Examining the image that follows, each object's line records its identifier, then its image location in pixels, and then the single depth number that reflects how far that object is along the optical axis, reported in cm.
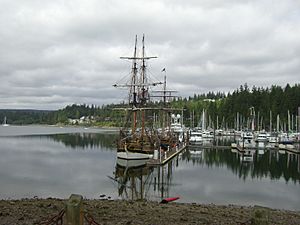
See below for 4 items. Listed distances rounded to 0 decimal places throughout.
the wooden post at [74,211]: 565
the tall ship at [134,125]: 4225
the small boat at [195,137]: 7644
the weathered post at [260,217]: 578
